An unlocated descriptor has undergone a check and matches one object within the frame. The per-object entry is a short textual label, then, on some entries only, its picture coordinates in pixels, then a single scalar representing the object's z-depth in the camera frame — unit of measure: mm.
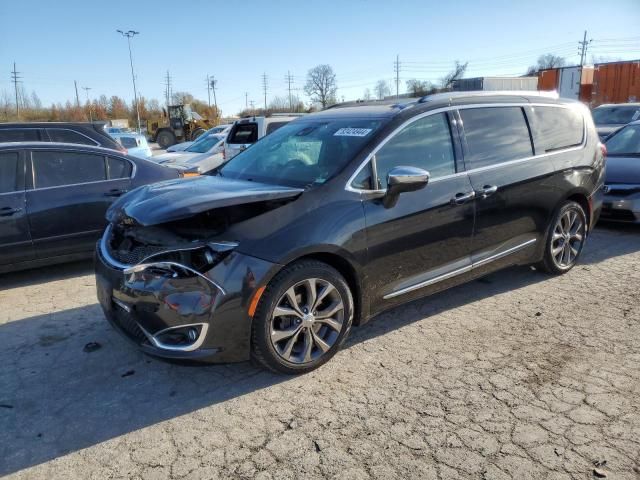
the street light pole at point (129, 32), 48525
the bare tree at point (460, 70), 64075
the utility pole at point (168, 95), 87912
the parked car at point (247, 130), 10703
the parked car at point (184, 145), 14572
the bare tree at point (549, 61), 97938
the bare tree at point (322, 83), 90312
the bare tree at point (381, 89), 90588
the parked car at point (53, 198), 5215
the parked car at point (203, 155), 11438
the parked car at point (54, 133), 8992
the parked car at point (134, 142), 17258
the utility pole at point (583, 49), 80312
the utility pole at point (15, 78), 82625
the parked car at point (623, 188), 6754
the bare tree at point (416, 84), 67625
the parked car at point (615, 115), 13070
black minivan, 3051
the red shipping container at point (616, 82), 23953
